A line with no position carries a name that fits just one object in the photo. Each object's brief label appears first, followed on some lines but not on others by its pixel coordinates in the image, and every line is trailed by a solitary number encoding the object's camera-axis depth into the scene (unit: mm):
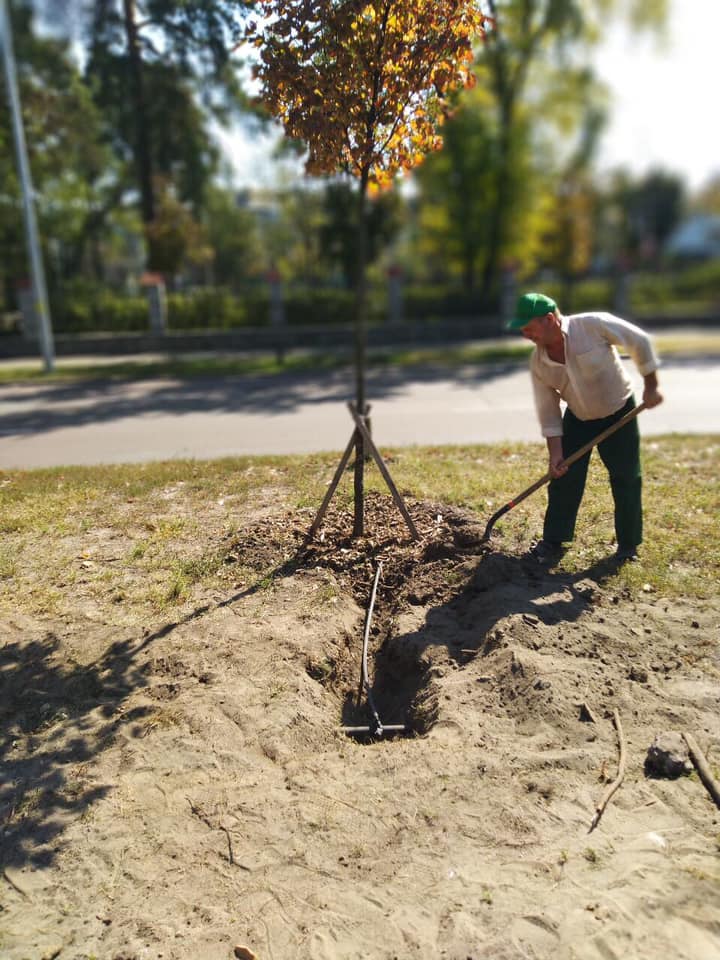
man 4848
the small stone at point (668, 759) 3584
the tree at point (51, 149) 23219
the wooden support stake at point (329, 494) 5613
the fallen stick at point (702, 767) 3441
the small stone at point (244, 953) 2898
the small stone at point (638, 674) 4238
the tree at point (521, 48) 23547
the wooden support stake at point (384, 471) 5477
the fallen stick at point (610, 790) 3363
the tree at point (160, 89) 17359
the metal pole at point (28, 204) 15852
